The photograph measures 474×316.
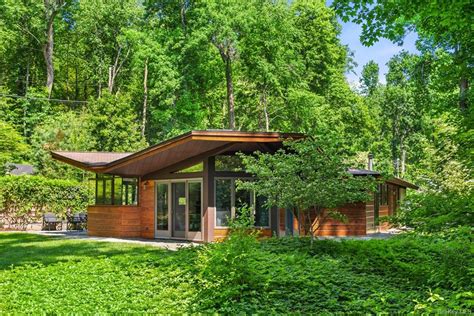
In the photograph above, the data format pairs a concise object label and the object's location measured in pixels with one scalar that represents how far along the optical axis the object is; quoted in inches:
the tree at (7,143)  768.3
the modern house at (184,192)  534.3
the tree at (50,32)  1379.2
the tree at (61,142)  918.4
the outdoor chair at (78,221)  749.9
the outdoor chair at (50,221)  721.6
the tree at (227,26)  1008.9
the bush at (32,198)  737.6
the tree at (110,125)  1042.1
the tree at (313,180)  370.6
